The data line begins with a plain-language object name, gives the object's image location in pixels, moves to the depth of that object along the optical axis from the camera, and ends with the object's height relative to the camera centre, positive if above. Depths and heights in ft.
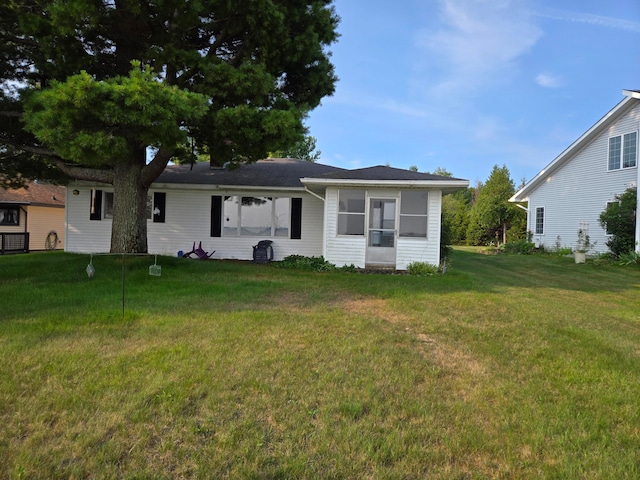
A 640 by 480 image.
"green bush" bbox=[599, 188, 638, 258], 43.70 +2.54
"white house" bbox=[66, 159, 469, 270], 39.88 +1.84
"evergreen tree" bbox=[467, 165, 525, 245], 77.10 +5.29
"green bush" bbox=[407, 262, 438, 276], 31.76 -2.69
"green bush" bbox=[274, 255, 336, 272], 33.47 -2.75
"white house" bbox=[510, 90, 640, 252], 46.85 +8.96
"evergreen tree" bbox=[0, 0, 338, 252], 20.86 +10.77
